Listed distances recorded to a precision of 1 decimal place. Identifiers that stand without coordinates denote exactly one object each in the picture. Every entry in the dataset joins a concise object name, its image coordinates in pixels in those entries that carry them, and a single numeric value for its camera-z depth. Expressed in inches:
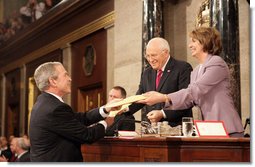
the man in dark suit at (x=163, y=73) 152.6
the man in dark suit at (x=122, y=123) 157.8
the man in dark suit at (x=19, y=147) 197.5
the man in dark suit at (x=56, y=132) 124.6
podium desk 108.7
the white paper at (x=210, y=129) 113.7
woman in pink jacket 125.3
